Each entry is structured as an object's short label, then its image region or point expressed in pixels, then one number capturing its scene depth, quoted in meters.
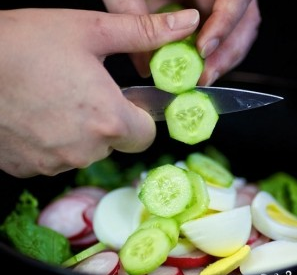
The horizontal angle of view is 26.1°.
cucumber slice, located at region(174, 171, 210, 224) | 1.29
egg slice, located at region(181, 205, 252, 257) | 1.30
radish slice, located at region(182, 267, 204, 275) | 1.34
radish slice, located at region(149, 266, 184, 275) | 1.31
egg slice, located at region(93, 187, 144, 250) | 1.45
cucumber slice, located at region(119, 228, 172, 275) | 1.19
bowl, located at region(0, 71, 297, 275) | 1.68
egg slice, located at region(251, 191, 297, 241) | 1.40
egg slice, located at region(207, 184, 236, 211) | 1.40
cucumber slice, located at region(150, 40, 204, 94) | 1.19
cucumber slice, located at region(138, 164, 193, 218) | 1.25
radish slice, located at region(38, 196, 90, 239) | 1.56
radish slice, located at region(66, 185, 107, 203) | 1.66
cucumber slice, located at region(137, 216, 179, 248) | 1.24
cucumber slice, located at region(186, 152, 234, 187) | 1.50
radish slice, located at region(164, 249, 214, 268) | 1.33
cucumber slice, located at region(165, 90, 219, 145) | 1.22
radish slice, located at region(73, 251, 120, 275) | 1.25
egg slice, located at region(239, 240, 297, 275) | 1.29
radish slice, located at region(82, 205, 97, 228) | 1.56
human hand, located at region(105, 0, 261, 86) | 1.24
